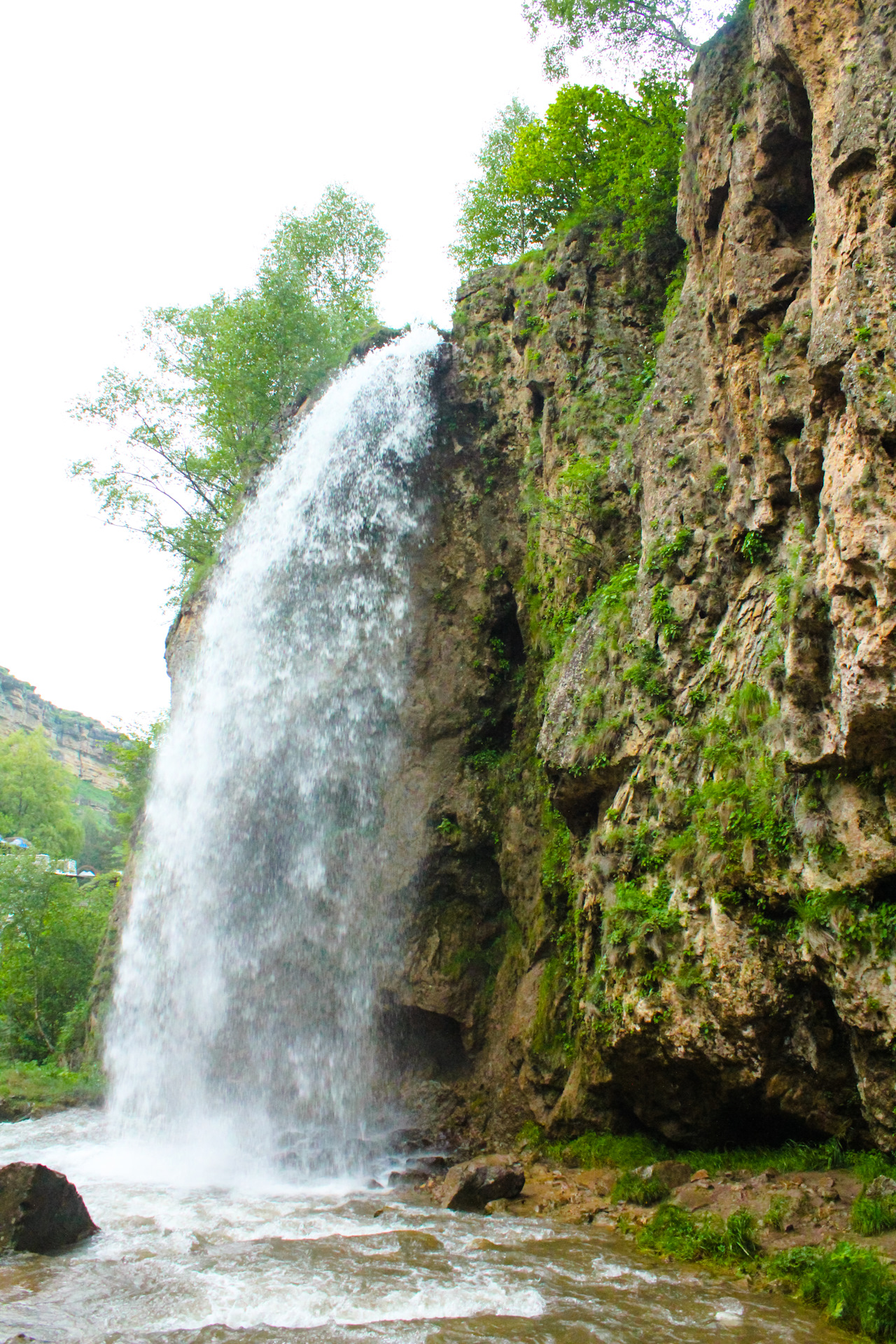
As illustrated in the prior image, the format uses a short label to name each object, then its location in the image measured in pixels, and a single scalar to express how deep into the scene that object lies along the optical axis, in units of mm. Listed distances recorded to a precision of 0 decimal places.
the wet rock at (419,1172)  10711
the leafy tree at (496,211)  21797
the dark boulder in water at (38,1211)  7352
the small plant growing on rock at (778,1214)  6812
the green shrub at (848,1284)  5305
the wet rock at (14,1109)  15500
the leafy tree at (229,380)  25562
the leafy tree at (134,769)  25875
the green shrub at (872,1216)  6250
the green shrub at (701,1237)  6797
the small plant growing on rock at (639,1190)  8336
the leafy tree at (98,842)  55706
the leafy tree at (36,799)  50375
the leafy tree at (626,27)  16750
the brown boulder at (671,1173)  8461
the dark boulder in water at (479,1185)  9148
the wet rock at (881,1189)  6512
